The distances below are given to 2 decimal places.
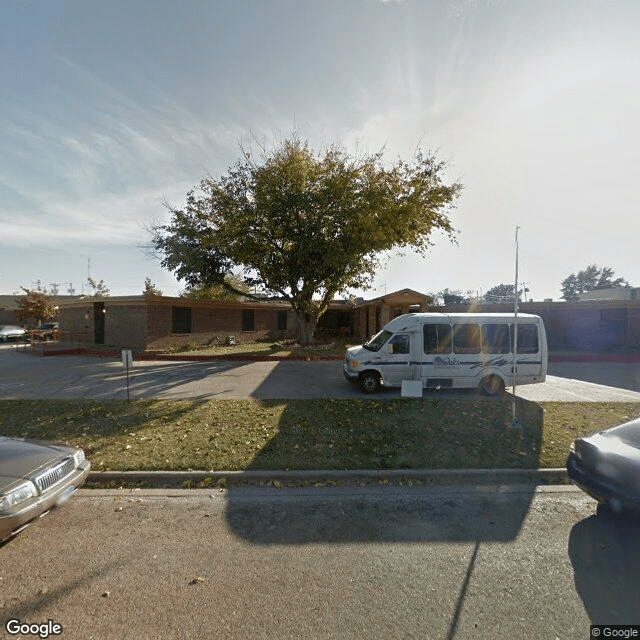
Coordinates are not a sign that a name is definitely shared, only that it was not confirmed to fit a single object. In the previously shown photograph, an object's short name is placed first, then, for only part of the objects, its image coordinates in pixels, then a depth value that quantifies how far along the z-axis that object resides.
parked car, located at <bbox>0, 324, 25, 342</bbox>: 28.32
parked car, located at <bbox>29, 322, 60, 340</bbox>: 21.55
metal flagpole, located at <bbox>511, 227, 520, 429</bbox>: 6.41
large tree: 15.25
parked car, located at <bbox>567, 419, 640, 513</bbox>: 3.42
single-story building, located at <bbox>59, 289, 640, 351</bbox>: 18.78
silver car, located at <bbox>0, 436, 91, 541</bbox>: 3.10
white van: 9.33
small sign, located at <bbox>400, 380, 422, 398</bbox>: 7.98
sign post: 8.02
